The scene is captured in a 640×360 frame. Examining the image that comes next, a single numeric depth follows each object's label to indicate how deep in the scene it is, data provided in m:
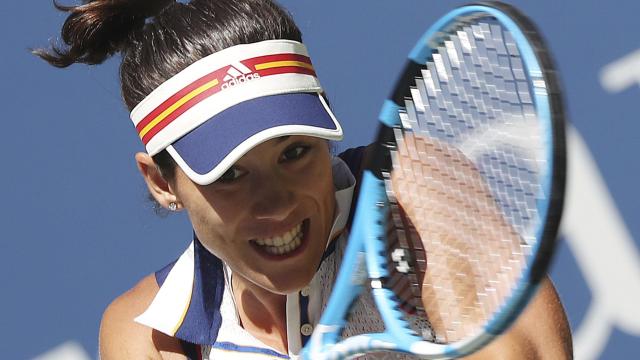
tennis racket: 6.77
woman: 6.99
